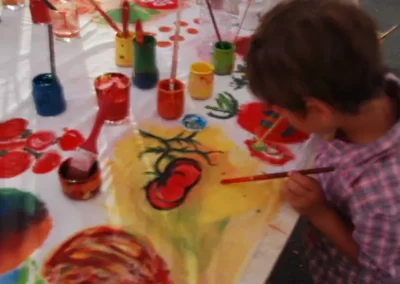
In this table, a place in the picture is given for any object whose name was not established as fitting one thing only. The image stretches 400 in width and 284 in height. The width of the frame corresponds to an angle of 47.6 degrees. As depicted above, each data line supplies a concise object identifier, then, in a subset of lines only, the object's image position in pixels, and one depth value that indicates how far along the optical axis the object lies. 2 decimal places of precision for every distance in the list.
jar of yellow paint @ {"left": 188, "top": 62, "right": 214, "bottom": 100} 0.99
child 0.61
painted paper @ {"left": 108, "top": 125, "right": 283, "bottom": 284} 0.66
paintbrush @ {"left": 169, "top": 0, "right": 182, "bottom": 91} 0.92
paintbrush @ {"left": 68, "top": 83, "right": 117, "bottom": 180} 0.73
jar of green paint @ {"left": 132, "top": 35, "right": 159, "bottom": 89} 0.98
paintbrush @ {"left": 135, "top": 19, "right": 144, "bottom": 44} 0.97
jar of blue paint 0.89
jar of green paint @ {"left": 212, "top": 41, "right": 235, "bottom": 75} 1.08
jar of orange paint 0.91
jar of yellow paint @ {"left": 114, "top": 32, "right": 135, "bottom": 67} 1.08
